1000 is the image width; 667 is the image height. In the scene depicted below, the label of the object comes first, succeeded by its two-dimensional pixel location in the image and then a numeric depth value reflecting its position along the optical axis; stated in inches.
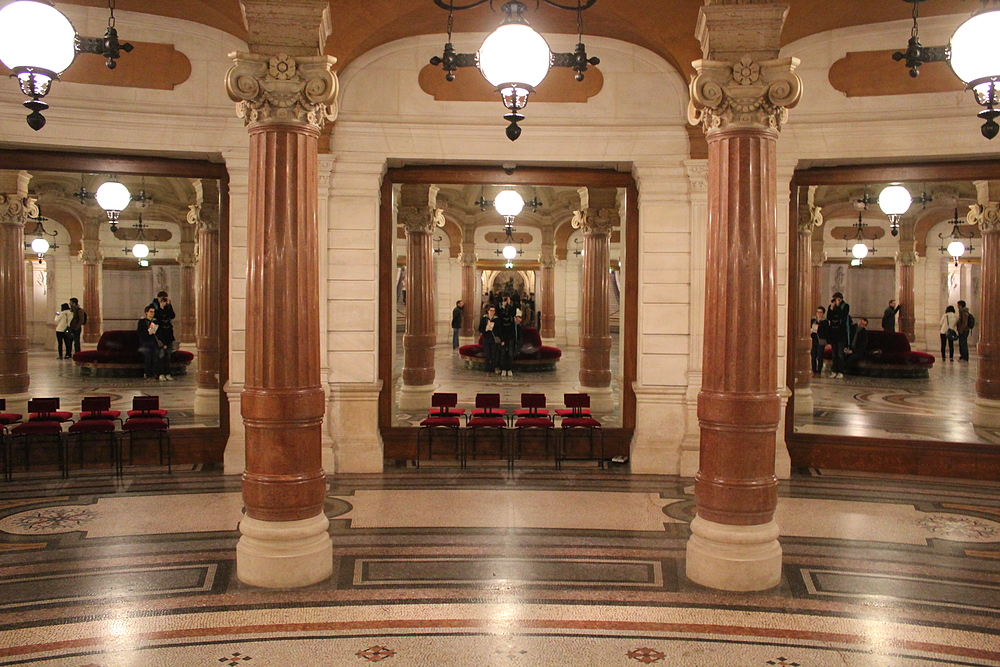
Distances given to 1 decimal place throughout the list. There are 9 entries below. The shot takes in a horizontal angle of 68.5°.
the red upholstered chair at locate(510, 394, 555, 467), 320.5
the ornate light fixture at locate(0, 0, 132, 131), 169.5
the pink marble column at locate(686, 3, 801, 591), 187.9
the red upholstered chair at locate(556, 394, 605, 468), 322.0
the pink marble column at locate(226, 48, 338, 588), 187.5
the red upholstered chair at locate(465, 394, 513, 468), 323.6
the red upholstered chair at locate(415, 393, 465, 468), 324.8
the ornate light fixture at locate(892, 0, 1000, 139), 164.4
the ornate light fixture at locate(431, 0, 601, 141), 179.9
